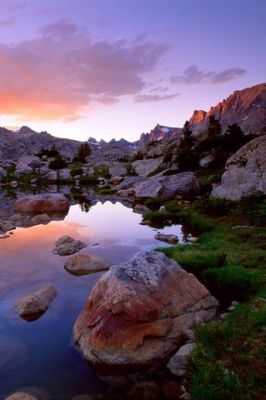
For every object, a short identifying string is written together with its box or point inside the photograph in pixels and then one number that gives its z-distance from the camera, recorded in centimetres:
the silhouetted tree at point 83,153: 10181
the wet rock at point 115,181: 5698
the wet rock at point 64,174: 6756
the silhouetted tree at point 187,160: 4500
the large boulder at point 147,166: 5842
